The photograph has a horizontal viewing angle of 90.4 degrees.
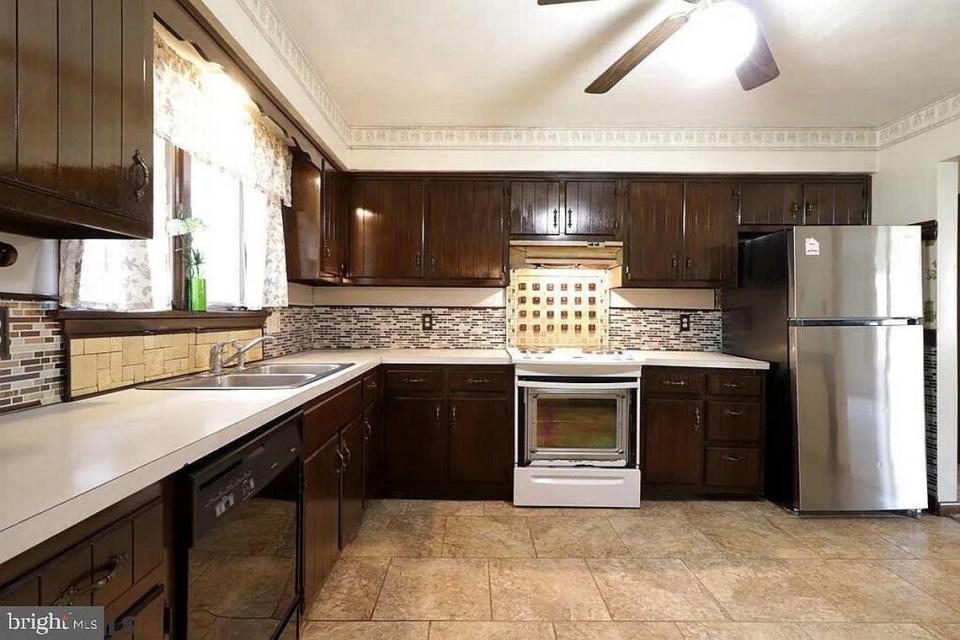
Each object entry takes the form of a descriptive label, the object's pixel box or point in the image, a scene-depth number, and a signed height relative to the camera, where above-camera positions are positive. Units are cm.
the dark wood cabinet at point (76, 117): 90 +45
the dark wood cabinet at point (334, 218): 293 +68
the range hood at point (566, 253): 319 +47
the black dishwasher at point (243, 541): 100 -54
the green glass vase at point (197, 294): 205 +13
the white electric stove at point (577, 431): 284 -66
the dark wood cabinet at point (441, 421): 292 -60
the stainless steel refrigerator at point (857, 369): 269 -27
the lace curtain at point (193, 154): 146 +75
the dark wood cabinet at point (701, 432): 291 -68
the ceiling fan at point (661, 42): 165 +102
